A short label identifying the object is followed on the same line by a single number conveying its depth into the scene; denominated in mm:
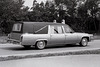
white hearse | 14680
